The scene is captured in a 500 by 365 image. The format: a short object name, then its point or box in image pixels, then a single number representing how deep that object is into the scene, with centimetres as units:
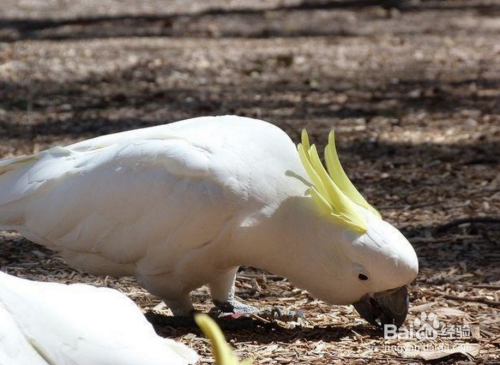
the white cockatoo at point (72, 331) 516
